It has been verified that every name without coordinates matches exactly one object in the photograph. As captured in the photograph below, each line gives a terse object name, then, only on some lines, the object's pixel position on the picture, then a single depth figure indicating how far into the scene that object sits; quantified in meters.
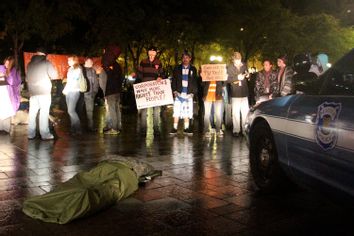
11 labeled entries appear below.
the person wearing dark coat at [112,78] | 11.28
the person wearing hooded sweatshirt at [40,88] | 10.20
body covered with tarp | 4.79
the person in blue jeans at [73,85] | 11.13
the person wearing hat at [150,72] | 11.18
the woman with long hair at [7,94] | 11.14
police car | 4.15
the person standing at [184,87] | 11.04
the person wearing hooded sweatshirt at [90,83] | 11.84
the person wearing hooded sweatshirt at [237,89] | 11.16
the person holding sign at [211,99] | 11.45
